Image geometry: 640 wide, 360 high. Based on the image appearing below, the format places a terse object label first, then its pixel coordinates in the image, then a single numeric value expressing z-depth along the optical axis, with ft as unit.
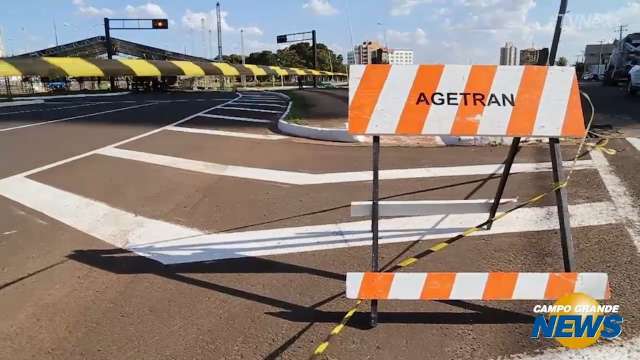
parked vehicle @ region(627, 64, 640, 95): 66.28
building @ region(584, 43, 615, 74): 347.60
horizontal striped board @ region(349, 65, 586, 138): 9.31
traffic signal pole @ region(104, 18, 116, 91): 170.41
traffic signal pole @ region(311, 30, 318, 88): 238.48
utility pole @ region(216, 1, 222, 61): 286.05
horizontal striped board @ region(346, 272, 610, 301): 9.02
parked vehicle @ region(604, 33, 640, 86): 91.50
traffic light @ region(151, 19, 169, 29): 183.62
